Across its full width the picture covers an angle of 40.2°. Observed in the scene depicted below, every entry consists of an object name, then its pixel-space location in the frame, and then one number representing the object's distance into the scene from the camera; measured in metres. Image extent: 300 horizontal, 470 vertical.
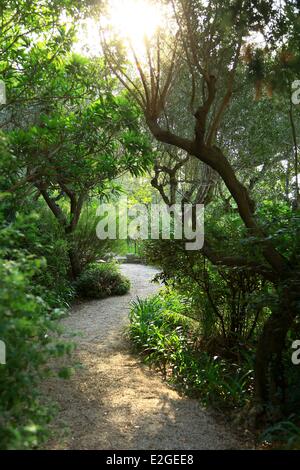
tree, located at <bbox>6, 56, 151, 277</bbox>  4.10
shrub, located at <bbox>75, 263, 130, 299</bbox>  8.09
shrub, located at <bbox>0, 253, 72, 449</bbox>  1.83
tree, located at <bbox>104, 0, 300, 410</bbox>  3.24
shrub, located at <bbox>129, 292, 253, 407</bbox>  3.84
